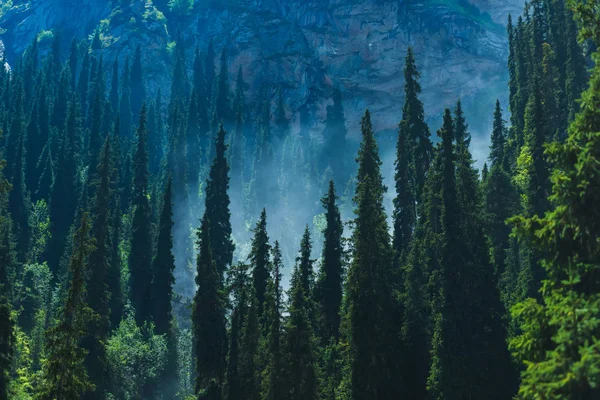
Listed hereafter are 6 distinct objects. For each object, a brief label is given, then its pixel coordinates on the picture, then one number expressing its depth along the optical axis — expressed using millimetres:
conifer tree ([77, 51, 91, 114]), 157375
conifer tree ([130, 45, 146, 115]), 172375
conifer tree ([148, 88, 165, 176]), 147125
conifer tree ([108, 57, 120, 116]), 160375
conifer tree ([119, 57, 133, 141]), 155875
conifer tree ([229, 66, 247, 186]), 146500
